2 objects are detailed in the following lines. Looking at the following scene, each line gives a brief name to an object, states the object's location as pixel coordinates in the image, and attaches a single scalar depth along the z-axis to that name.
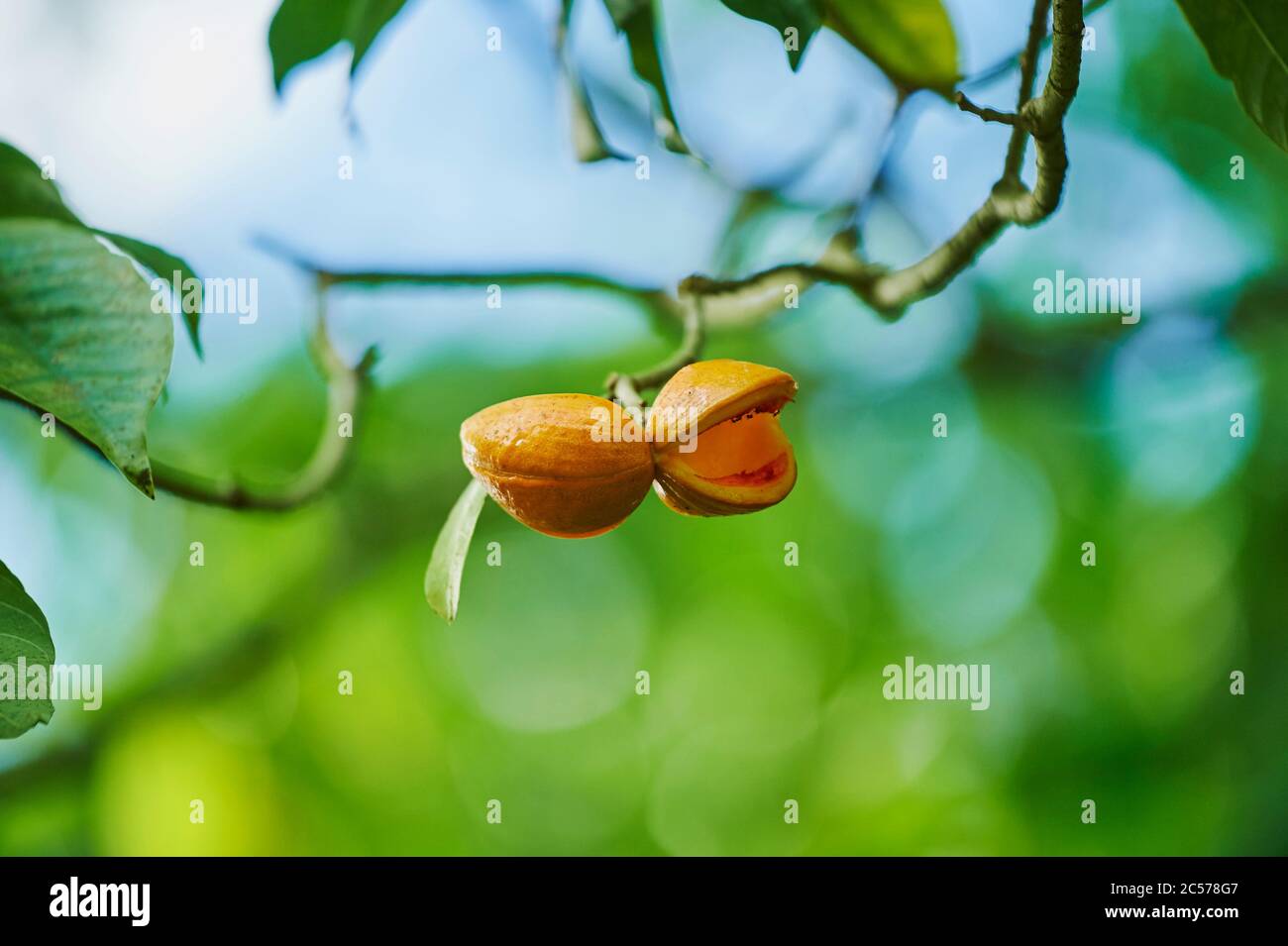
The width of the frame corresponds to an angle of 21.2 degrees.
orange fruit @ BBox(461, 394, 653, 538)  0.71
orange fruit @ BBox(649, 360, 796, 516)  0.72
